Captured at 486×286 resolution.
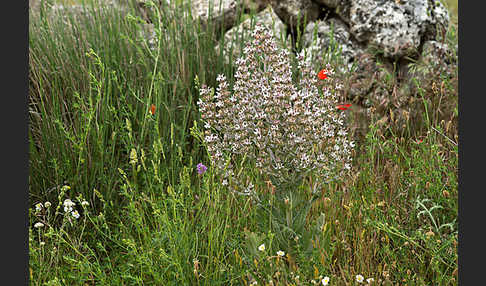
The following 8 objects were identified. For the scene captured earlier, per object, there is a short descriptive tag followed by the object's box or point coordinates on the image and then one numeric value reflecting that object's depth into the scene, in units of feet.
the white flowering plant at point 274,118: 6.61
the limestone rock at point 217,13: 12.44
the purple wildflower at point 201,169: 7.80
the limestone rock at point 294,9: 12.83
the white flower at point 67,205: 7.01
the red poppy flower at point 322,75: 8.61
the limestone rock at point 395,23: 11.93
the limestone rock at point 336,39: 12.37
